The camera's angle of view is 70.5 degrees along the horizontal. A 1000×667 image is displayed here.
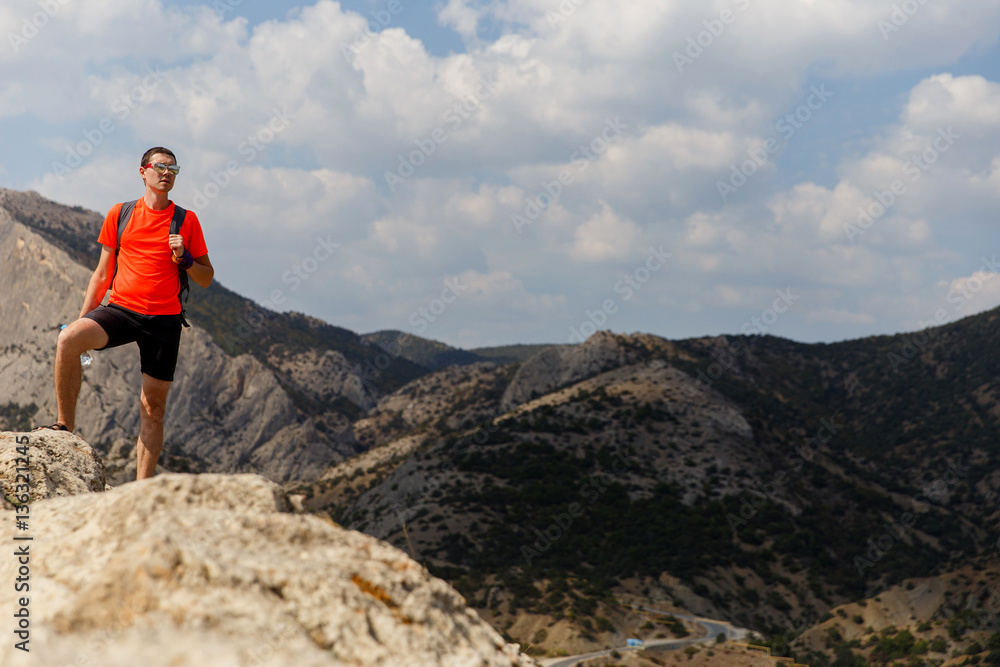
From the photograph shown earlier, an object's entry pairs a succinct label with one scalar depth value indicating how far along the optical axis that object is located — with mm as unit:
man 6727
